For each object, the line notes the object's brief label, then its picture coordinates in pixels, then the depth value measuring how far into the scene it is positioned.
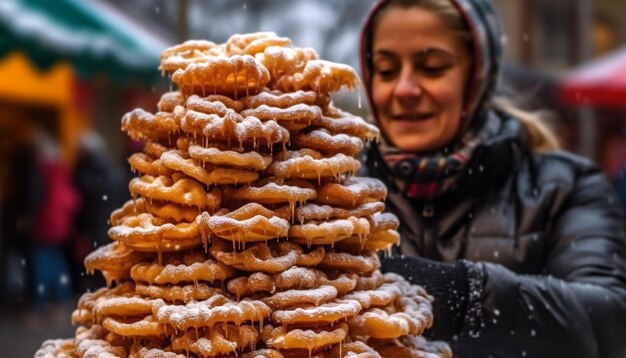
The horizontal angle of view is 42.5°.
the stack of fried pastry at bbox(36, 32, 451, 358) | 1.35
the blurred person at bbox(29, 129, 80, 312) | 4.32
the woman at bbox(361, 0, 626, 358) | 1.83
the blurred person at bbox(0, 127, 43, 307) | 5.62
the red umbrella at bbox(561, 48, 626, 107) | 6.29
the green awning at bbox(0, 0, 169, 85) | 4.55
